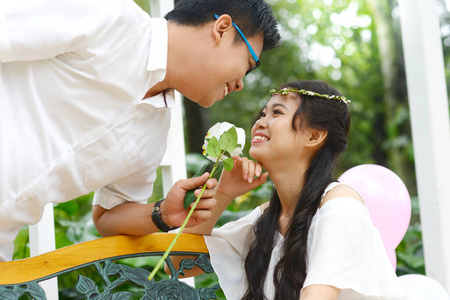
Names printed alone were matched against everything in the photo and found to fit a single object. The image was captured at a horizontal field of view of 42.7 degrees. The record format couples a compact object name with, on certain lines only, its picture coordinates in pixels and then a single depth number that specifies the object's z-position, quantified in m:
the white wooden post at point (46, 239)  2.49
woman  2.11
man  1.80
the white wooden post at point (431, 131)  3.29
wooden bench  1.89
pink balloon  2.77
